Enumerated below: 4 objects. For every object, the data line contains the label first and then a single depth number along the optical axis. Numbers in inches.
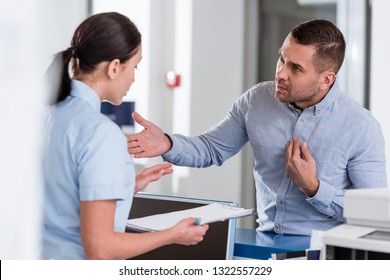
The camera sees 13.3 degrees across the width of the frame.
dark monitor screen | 185.0
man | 192.3
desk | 184.1
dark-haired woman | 166.3
